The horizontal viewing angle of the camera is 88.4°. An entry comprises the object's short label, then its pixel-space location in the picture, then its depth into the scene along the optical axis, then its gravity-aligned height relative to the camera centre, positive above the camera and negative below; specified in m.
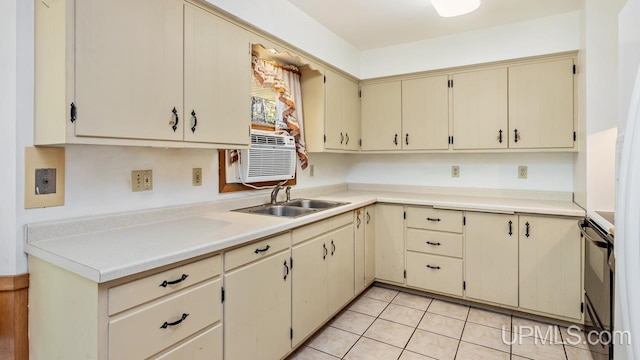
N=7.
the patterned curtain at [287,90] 2.64 +0.76
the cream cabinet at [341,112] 3.07 +0.67
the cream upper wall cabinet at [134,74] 1.28 +0.48
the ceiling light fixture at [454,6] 2.11 +1.13
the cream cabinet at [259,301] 1.57 -0.64
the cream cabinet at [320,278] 2.04 -0.69
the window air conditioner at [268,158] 2.41 +0.16
